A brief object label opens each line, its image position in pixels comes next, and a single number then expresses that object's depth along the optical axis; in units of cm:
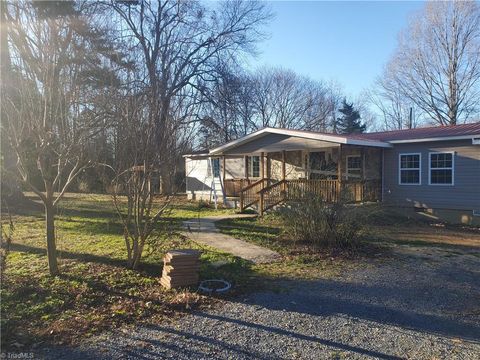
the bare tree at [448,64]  2961
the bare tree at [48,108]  551
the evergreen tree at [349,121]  4244
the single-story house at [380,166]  1421
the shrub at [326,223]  862
